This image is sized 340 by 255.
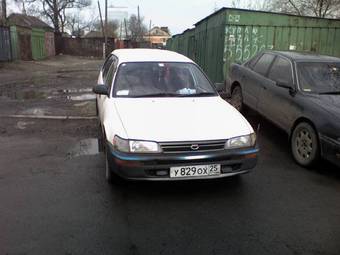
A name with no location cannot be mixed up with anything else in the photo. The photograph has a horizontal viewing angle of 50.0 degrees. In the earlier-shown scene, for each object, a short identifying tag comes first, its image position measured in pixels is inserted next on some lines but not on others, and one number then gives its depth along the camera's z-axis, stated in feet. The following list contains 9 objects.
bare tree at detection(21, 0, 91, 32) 166.09
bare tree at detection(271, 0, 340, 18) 56.24
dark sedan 15.83
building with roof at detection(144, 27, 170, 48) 354.95
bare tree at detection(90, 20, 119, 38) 232.12
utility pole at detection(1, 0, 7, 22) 105.29
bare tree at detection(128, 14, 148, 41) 223.79
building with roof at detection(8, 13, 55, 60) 82.33
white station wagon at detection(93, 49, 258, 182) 12.51
